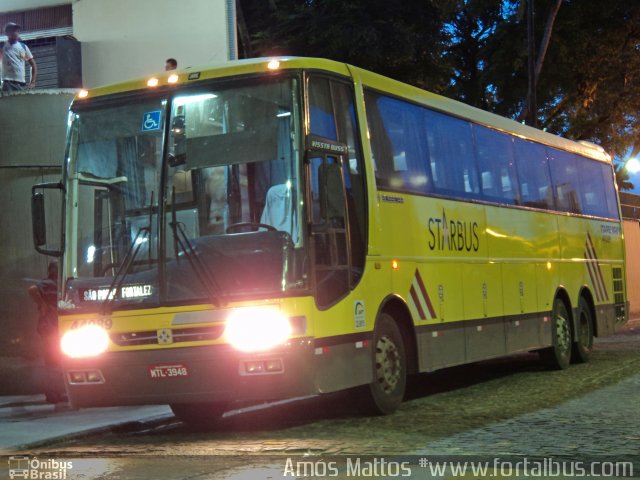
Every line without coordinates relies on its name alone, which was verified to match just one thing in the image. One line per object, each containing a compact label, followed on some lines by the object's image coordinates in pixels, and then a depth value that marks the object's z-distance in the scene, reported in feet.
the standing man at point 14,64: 50.83
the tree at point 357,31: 72.64
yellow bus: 27.07
